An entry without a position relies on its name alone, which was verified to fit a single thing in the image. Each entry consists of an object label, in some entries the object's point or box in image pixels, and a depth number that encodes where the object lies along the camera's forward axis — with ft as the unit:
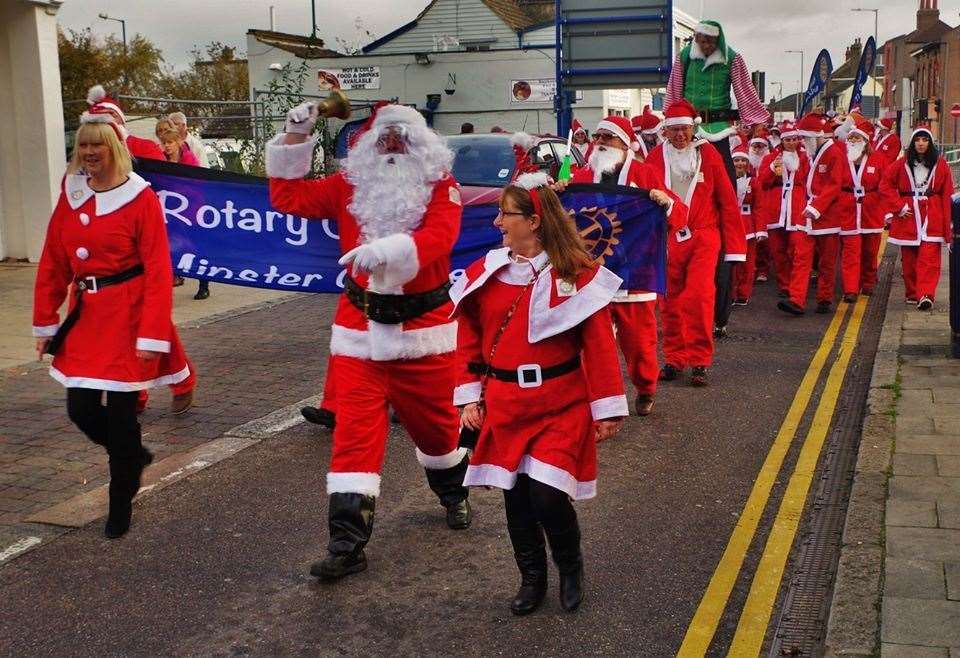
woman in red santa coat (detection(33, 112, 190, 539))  16.81
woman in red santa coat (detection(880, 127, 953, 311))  39.22
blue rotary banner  24.64
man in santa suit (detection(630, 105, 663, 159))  42.04
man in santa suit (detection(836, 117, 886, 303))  41.16
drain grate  13.85
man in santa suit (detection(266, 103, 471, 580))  15.61
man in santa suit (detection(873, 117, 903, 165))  43.75
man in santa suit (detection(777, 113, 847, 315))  39.45
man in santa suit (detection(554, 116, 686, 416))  25.09
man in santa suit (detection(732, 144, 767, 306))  42.11
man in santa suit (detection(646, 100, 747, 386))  27.96
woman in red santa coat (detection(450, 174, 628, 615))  13.87
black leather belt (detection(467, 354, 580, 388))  14.03
